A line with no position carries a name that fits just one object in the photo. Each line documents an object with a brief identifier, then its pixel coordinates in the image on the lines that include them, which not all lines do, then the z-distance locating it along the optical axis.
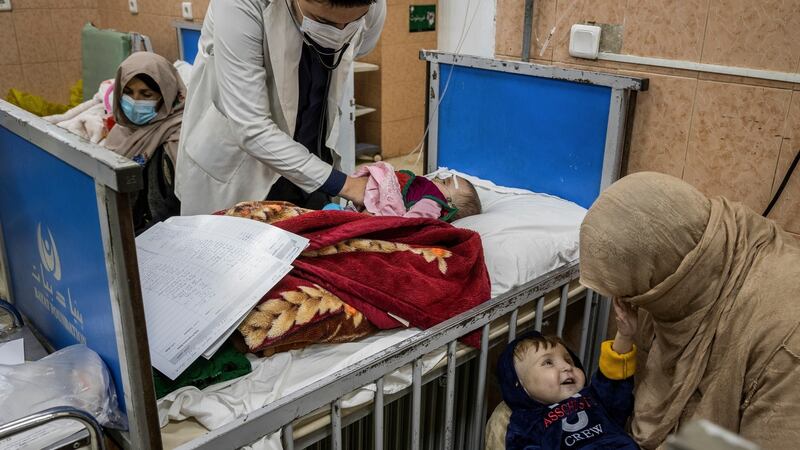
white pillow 1.71
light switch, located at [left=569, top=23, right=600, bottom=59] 1.98
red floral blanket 1.36
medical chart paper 1.24
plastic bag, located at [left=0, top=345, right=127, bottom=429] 1.01
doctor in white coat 1.84
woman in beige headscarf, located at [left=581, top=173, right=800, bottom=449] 1.19
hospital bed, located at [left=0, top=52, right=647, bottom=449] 0.94
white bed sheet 1.20
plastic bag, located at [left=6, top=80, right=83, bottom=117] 4.12
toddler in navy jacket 1.47
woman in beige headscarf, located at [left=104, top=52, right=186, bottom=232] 2.74
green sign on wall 4.71
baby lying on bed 1.93
